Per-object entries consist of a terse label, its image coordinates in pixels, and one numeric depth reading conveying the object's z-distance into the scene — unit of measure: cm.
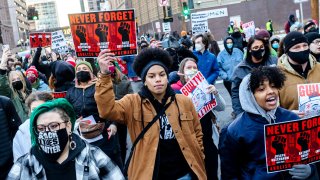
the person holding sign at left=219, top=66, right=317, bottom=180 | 319
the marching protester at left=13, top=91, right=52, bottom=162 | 401
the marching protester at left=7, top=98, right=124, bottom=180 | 286
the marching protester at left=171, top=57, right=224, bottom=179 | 517
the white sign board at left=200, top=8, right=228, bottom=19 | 1501
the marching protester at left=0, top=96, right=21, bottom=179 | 450
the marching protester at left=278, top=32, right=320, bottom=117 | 442
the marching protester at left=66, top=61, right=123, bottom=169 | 511
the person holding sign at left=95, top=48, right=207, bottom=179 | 367
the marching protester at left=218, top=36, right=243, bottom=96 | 933
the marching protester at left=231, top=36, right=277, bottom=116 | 532
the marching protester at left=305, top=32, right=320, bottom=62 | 616
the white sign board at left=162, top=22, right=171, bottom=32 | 2377
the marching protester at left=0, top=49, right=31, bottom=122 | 653
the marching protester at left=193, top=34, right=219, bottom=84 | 789
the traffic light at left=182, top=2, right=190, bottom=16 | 2633
